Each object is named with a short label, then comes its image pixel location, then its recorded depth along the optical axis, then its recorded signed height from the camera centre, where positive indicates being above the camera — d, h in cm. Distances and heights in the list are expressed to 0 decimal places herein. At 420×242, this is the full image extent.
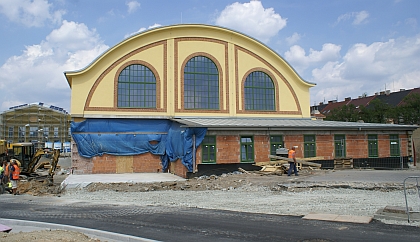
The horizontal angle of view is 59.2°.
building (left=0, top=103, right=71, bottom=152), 6469 +371
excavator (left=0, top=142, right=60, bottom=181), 2806 -90
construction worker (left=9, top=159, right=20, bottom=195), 1908 -148
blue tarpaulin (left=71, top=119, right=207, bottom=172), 2578 +49
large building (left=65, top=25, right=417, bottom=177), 2356 +241
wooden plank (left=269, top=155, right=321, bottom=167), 2256 -130
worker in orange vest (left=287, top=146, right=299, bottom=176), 2020 -124
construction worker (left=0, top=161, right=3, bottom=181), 1936 -141
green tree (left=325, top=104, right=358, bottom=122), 5203 +384
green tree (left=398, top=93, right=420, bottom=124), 4425 +343
